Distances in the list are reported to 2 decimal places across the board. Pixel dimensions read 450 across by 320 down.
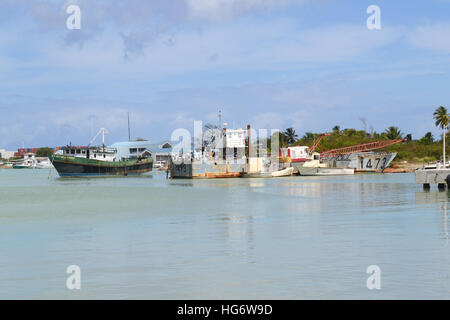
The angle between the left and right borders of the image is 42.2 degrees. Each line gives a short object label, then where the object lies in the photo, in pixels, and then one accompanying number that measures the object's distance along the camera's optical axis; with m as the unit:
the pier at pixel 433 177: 47.08
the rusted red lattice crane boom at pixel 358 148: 130.45
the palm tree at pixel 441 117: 104.72
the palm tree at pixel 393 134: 151.00
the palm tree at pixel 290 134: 191.62
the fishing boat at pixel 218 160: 89.12
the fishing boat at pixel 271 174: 91.19
